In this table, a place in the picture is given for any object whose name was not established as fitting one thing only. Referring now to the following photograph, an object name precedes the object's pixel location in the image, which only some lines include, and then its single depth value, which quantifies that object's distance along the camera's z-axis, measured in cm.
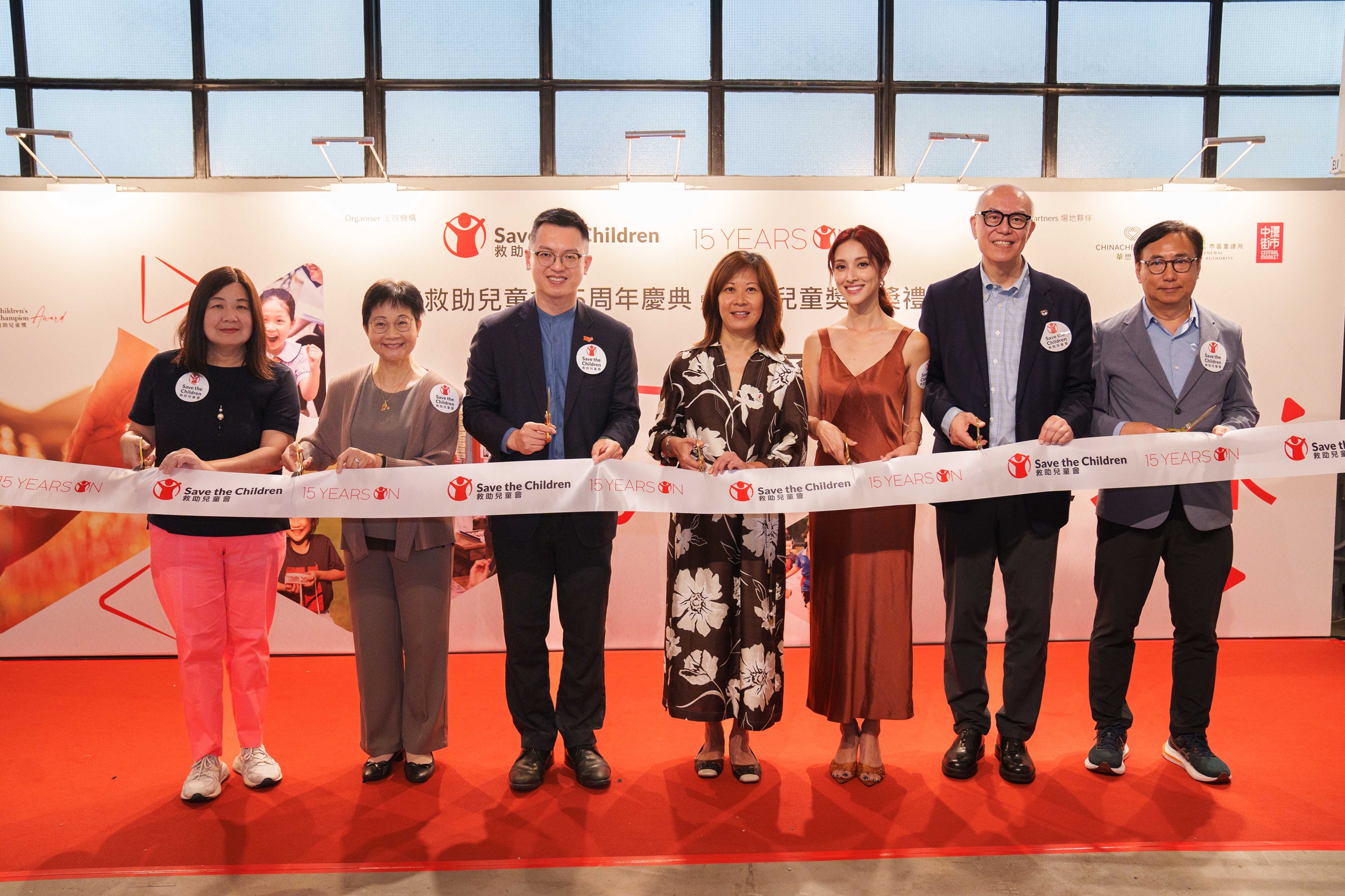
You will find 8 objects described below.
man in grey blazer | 296
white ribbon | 279
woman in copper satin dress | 296
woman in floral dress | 288
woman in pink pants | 286
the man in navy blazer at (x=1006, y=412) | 293
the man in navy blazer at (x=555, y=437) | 293
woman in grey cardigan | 299
